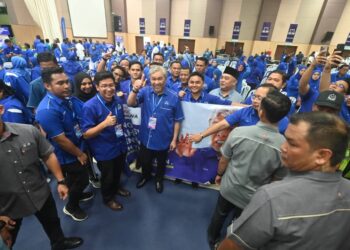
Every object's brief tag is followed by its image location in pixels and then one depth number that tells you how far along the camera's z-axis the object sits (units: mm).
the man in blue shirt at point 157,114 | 2525
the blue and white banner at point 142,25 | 18594
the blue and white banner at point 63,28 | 14822
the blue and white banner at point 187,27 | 18078
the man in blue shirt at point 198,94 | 2793
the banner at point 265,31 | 17391
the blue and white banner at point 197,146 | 2637
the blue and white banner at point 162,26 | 18380
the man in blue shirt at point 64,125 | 1834
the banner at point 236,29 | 17734
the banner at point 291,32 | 16531
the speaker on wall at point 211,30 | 18031
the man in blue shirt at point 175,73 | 3966
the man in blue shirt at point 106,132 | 2131
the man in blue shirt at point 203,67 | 4188
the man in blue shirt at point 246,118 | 1923
